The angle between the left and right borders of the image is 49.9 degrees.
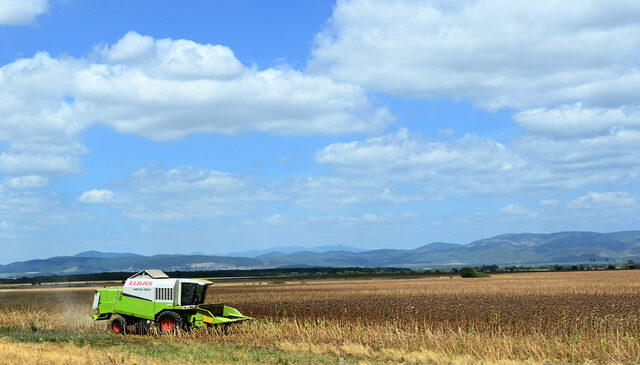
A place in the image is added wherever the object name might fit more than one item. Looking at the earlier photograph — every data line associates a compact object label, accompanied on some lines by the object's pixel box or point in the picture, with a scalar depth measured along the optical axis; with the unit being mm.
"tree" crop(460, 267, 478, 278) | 135362
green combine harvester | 34812
